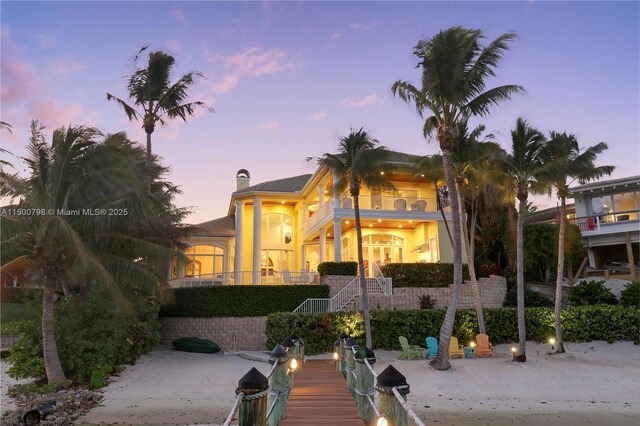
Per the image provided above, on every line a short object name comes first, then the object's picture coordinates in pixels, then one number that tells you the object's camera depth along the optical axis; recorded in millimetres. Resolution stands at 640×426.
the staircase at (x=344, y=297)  20297
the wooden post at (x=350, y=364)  9206
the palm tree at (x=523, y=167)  15867
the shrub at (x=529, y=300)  22484
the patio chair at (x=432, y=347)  16031
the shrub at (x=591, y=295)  20812
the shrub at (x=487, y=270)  23953
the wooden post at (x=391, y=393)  4676
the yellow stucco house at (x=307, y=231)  24625
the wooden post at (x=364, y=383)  7031
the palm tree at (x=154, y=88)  22031
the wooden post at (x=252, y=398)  4672
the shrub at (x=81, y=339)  14359
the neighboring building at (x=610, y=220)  26578
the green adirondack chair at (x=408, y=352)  16250
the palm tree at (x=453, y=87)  14391
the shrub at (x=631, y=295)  20297
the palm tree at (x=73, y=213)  12961
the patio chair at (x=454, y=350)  16172
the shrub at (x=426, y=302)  20609
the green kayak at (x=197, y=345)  18672
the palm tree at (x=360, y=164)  17562
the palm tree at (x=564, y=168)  15969
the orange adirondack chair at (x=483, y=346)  16469
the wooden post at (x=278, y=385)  6712
